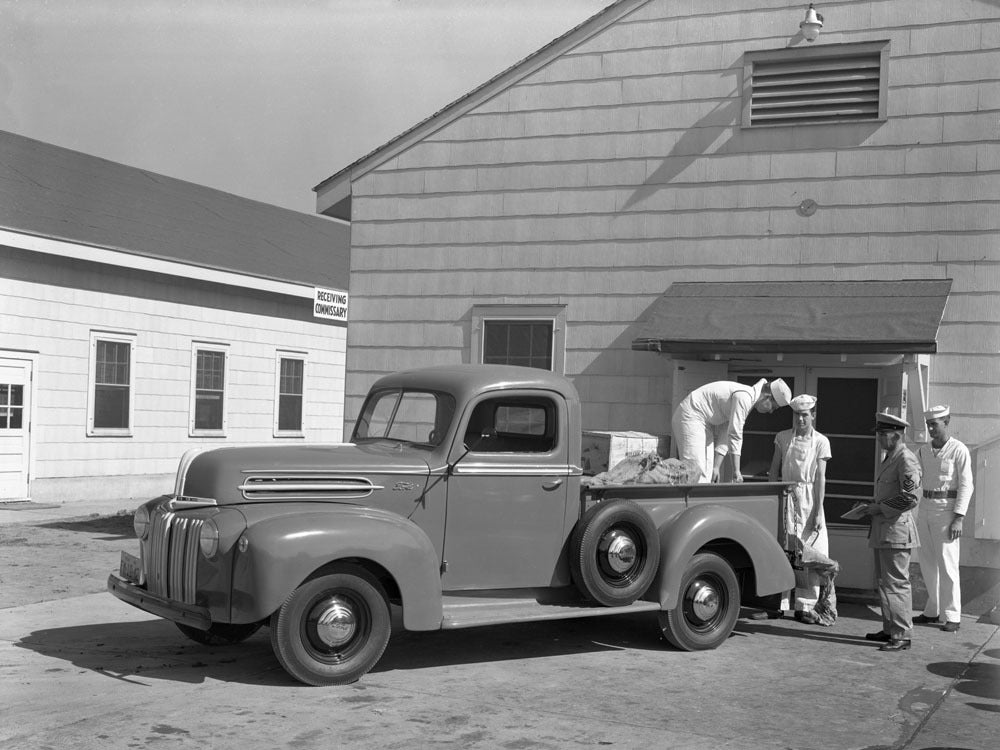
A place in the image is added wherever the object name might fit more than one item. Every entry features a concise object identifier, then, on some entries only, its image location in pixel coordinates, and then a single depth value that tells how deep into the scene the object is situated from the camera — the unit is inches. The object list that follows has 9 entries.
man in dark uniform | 344.5
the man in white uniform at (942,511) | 380.5
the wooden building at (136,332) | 666.2
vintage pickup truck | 269.0
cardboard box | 391.2
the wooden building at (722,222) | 422.0
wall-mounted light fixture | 436.1
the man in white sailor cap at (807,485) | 381.7
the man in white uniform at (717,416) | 375.6
